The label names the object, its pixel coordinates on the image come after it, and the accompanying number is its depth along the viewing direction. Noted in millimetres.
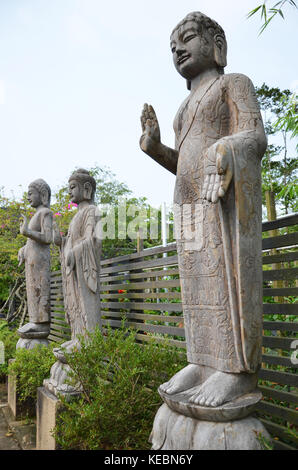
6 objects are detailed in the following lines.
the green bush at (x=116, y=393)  2471
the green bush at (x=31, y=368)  4387
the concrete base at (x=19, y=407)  4648
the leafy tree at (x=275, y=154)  16688
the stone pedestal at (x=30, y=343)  5363
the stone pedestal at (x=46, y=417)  3096
